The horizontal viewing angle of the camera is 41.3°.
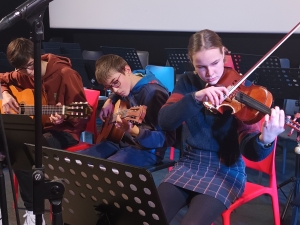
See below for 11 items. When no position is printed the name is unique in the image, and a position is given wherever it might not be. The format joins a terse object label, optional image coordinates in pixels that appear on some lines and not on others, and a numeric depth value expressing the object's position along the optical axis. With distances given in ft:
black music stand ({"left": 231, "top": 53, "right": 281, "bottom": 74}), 8.89
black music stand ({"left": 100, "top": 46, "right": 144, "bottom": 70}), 12.30
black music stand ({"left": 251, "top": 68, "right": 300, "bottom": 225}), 7.55
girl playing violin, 4.93
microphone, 2.85
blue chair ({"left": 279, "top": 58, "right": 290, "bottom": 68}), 12.05
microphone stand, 2.87
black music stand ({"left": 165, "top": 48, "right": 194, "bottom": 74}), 11.47
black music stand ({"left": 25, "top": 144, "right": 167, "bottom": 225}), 3.77
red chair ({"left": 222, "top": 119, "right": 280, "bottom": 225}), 5.86
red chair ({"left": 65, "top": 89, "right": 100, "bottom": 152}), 7.66
